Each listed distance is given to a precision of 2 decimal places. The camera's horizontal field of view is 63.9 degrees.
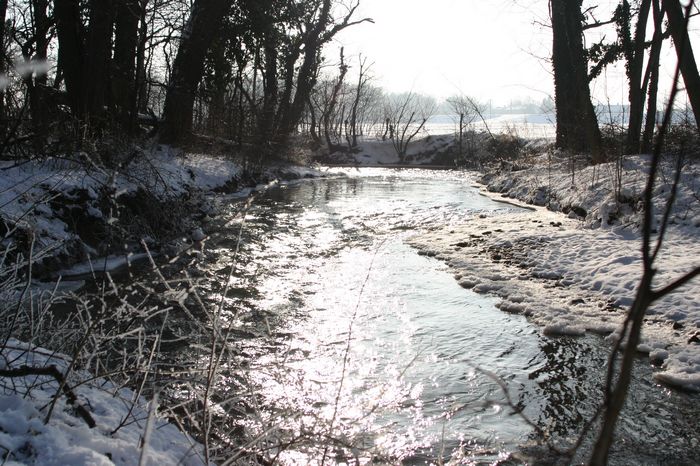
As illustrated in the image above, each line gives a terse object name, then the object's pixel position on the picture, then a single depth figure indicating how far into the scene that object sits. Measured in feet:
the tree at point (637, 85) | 44.16
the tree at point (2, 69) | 24.50
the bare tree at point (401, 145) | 123.54
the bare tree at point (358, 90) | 130.62
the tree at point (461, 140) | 115.14
